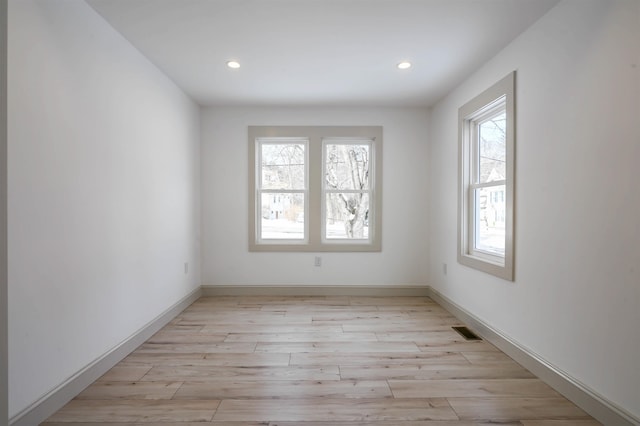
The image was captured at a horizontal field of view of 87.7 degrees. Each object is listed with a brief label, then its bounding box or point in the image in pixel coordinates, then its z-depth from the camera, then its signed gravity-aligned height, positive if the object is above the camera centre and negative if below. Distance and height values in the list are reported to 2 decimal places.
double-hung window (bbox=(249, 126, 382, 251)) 4.54 +0.30
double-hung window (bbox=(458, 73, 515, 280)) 2.72 +0.32
